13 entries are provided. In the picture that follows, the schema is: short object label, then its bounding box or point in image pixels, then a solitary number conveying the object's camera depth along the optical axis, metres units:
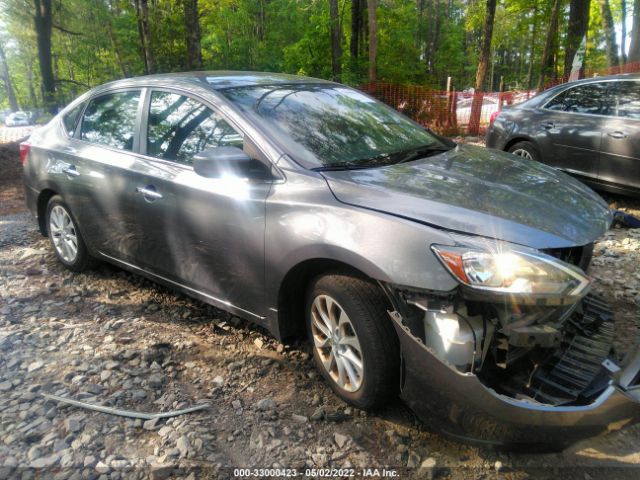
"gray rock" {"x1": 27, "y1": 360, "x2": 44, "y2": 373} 3.11
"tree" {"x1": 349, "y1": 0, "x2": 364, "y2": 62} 19.80
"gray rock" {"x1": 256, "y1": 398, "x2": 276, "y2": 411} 2.71
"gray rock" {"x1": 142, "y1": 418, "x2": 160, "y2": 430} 2.56
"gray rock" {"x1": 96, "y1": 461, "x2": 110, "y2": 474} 2.29
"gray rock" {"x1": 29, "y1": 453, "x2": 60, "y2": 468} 2.33
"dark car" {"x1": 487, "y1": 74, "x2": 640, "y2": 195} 5.70
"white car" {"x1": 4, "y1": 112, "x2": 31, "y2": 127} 39.06
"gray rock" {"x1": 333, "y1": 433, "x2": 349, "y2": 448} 2.43
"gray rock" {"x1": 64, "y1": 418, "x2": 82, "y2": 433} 2.56
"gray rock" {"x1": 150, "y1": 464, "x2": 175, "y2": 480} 2.25
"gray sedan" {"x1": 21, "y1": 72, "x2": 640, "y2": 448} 2.04
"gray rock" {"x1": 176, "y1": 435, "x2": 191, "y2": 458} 2.38
